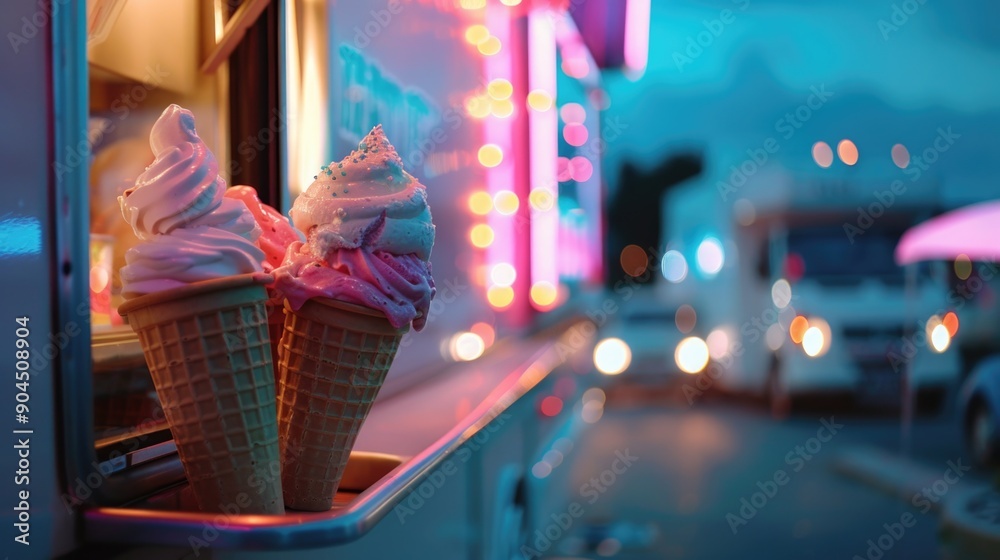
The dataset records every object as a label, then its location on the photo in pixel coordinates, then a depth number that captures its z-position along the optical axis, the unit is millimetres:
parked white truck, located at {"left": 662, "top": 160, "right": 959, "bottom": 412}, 10930
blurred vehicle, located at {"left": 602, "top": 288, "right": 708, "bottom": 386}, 13586
